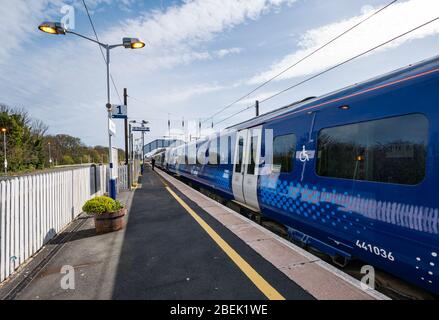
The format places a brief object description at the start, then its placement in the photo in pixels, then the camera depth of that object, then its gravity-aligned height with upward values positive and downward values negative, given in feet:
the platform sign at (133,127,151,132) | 79.56 +9.25
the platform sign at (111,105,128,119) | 30.82 +5.78
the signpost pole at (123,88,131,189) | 46.05 +2.29
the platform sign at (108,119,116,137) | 27.32 +3.39
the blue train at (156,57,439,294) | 9.20 -0.77
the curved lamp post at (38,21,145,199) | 21.88 +11.43
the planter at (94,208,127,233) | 18.49 -4.76
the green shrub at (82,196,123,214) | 18.28 -3.53
